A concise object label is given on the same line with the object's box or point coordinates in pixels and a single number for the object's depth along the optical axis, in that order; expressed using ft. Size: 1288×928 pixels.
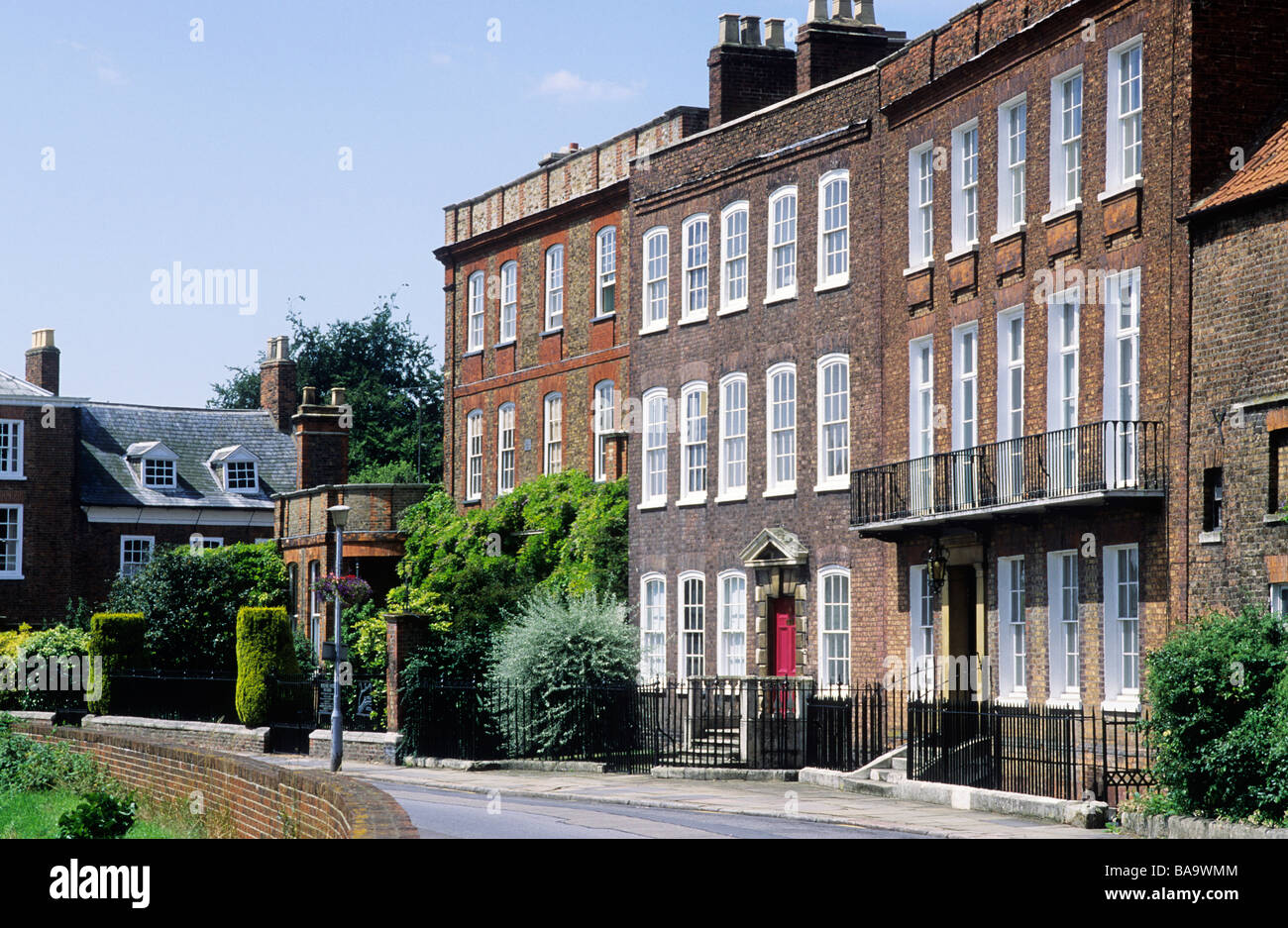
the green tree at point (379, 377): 269.64
